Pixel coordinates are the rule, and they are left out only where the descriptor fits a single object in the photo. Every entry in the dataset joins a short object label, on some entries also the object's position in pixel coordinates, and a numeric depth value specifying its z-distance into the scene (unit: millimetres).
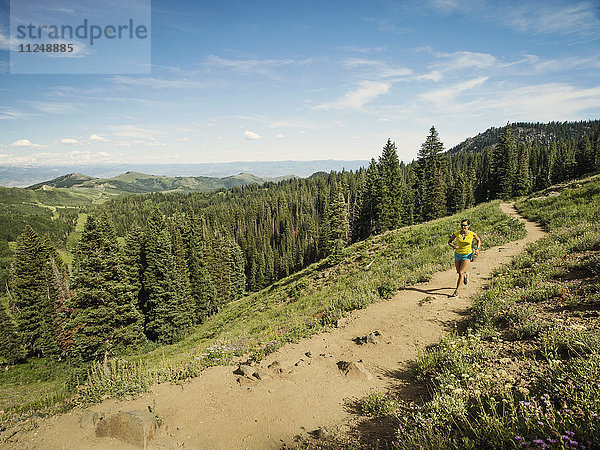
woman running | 10203
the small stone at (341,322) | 10461
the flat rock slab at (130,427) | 5512
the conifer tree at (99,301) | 22016
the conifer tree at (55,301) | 37719
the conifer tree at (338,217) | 34188
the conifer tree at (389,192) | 45781
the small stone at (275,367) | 7922
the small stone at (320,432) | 5117
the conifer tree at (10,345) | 38062
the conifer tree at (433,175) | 48719
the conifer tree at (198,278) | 45156
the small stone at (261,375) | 7648
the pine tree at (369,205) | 48197
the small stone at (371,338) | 8492
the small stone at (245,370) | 7955
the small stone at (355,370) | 6864
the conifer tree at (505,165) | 53250
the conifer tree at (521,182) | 56219
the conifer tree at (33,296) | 37906
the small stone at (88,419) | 6059
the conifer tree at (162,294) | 34875
